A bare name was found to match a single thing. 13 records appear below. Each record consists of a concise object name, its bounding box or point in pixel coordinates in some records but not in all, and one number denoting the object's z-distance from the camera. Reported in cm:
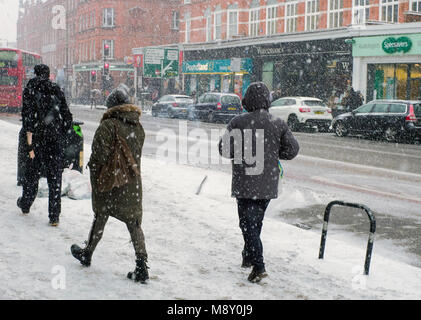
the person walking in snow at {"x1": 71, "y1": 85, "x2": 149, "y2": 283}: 498
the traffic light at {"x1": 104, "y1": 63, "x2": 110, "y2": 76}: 4431
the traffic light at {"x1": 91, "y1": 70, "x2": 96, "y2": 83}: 4723
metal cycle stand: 560
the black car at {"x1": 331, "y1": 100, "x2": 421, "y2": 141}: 2102
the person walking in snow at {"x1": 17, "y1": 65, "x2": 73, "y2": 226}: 664
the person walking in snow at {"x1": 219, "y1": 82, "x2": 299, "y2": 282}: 514
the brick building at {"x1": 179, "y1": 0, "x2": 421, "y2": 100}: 2886
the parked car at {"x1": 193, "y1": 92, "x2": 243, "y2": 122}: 2967
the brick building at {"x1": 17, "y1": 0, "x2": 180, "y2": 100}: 6394
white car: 2558
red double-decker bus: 3006
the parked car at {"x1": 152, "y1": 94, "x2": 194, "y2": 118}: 3347
